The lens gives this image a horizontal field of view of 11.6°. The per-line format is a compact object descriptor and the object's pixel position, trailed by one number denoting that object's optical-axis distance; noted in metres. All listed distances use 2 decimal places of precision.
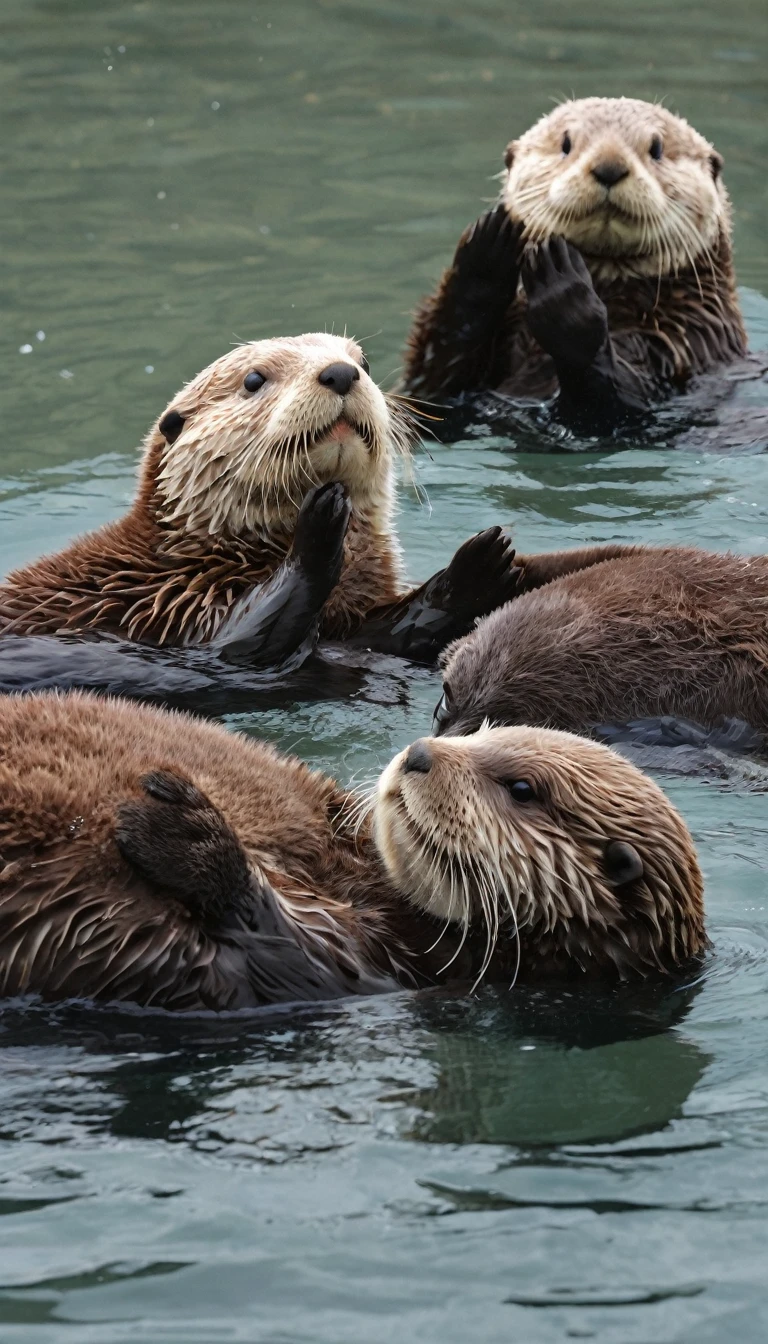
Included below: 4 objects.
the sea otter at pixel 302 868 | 8.13
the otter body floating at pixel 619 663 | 10.93
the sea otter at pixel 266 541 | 12.29
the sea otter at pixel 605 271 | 16.81
